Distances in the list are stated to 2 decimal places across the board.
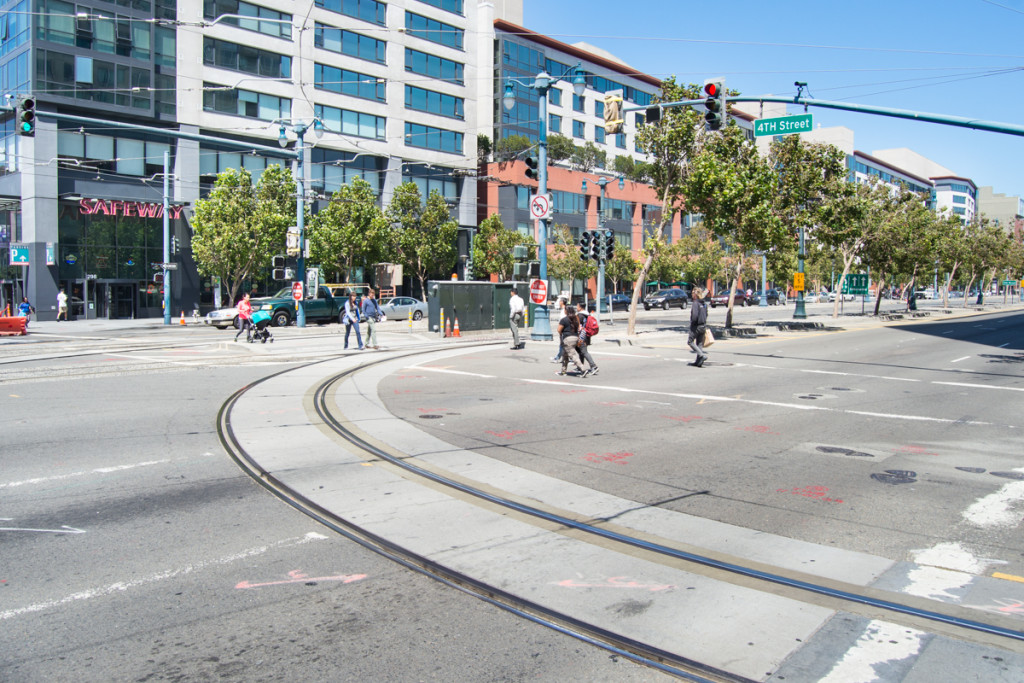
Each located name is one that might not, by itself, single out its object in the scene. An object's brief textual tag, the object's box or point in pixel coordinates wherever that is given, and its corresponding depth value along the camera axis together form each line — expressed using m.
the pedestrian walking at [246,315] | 24.47
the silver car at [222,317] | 34.22
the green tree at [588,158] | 68.31
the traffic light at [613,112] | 16.66
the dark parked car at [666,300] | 61.41
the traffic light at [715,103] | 15.83
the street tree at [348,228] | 47.69
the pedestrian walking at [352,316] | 21.97
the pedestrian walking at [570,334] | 16.02
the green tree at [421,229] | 52.38
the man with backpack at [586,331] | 15.91
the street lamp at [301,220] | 34.72
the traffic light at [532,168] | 23.21
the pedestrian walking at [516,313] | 21.66
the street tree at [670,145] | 27.05
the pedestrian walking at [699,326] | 18.05
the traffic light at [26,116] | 16.73
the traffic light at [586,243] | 25.20
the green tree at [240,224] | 41.19
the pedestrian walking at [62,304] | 39.65
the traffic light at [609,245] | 26.28
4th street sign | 16.50
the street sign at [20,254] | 38.62
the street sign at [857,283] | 45.41
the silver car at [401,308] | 41.47
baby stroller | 24.17
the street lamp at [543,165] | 23.72
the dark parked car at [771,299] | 73.56
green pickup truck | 36.81
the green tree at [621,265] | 66.06
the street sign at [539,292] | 23.59
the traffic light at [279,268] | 33.69
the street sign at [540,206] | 23.34
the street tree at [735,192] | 26.72
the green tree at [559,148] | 64.75
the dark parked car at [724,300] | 66.50
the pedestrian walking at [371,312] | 22.48
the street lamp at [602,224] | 27.33
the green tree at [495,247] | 57.81
